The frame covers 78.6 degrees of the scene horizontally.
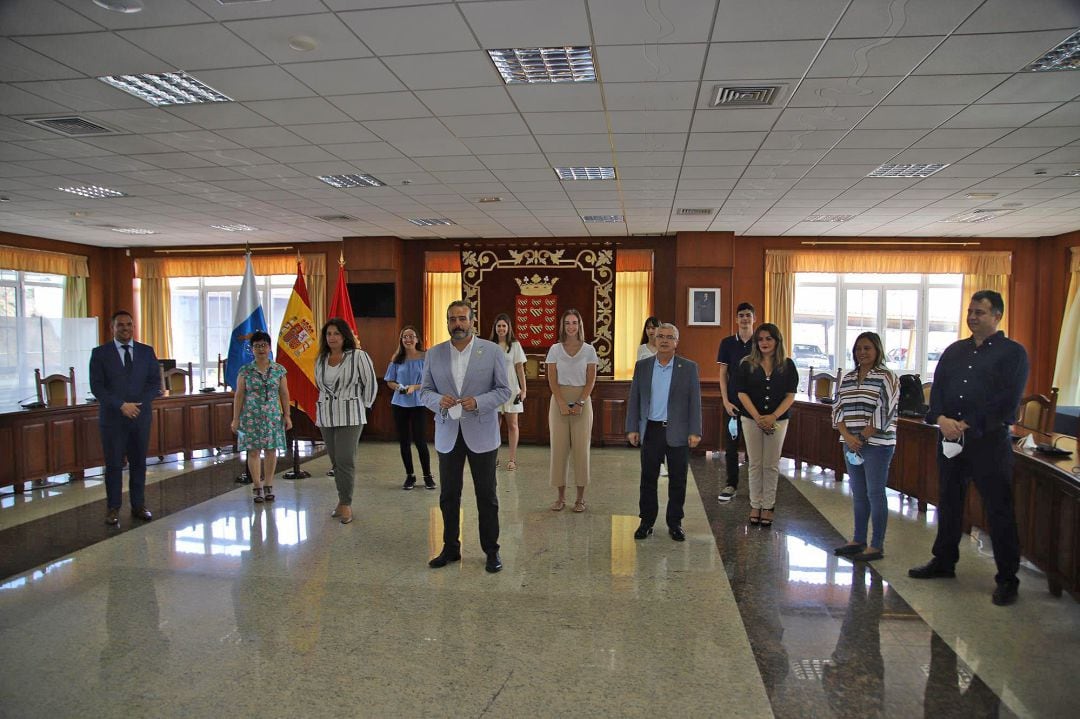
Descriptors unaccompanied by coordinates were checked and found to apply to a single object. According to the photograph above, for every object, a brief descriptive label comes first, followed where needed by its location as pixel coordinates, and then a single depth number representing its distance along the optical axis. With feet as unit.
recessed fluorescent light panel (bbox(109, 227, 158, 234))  29.86
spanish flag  22.91
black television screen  32.45
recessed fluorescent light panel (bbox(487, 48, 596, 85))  10.95
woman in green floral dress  18.28
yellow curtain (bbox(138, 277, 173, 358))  37.09
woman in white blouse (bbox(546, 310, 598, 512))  16.81
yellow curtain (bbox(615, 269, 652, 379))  32.68
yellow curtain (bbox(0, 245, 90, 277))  31.40
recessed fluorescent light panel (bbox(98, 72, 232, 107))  12.19
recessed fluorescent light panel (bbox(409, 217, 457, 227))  27.09
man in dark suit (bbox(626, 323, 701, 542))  14.65
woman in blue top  20.04
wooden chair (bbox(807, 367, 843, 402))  26.10
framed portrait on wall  30.35
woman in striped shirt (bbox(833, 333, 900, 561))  13.23
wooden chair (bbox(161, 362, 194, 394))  27.12
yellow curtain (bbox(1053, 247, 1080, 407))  28.40
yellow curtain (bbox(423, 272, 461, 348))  33.91
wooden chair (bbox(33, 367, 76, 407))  23.82
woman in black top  15.55
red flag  25.26
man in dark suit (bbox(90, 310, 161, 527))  16.28
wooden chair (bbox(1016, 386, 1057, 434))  18.63
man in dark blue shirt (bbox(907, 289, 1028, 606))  11.68
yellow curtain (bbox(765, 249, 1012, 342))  30.73
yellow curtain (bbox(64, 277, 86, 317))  34.83
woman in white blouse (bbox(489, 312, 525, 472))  21.97
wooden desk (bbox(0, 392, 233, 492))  20.11
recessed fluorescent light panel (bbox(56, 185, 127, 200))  21.59
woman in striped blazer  16.02
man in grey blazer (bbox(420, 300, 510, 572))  12.82
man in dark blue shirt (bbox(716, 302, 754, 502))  18.89
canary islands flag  23.67
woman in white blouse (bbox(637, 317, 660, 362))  21.31
